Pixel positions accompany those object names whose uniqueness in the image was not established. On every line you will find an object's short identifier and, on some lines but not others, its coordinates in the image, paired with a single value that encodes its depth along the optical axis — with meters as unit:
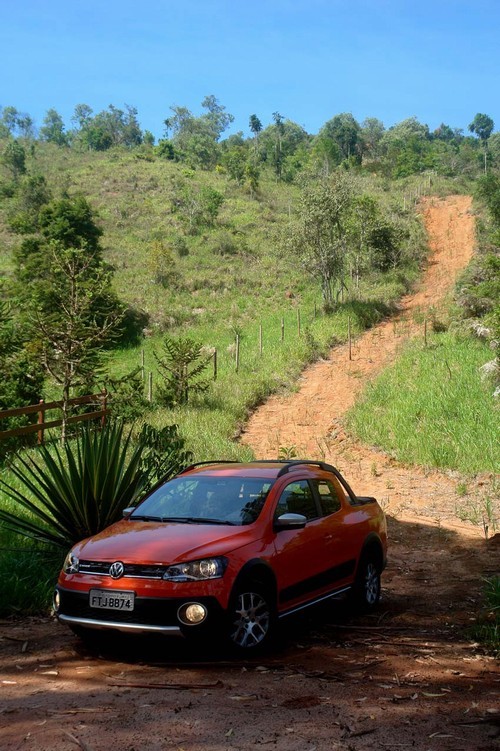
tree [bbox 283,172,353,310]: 37.38
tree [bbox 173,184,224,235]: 60.82
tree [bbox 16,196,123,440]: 16.83
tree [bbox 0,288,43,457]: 18.98
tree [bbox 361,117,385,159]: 109.38
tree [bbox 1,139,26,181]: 70.94
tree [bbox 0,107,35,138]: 128.75
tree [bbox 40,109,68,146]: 126.00
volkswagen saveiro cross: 5.80
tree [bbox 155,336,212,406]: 22.89
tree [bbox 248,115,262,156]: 122.12
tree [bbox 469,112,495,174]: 138.25
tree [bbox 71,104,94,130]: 133.50
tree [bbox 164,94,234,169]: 91.69
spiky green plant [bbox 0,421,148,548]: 8.46
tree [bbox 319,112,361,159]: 102.25
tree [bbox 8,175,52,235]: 55.62
